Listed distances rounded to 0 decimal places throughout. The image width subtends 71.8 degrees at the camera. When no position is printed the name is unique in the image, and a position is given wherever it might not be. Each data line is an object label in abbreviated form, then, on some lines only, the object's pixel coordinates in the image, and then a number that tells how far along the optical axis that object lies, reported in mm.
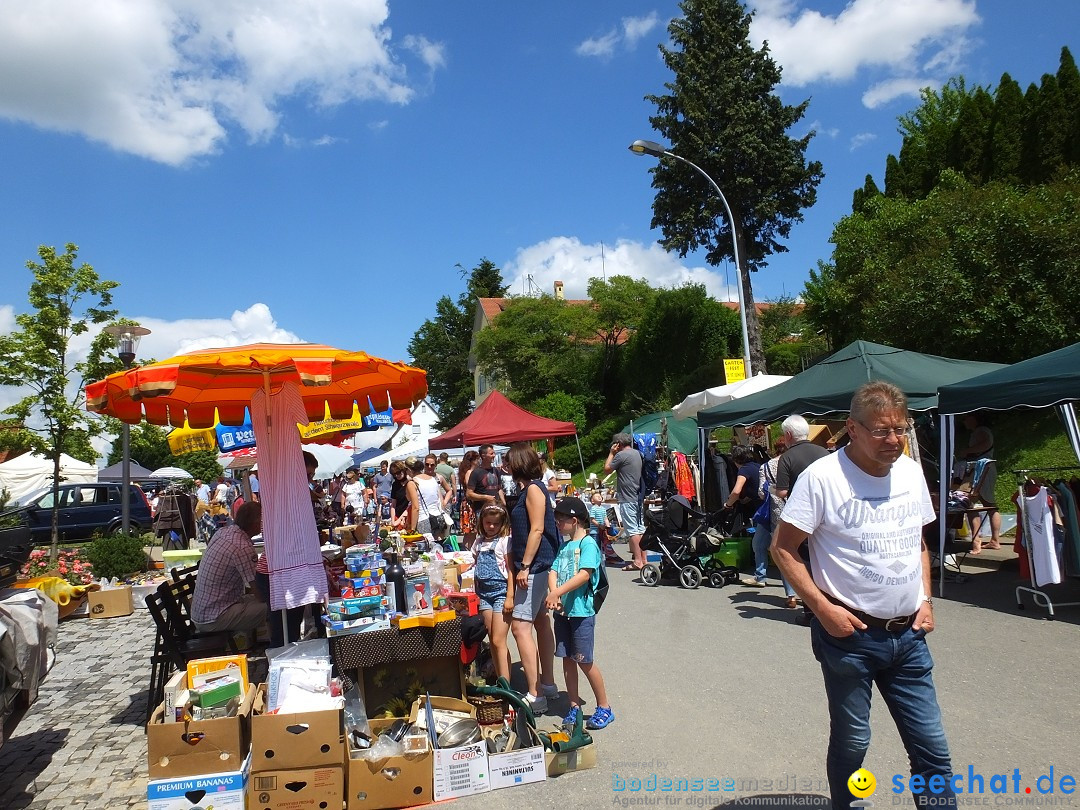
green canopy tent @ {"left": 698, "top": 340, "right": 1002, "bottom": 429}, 9703
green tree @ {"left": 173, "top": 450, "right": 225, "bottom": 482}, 54062
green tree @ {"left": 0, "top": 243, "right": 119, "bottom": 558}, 12555
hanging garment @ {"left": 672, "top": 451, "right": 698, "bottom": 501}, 14773
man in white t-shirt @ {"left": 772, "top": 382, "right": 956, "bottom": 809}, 2746
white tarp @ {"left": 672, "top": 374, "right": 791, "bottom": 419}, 14531
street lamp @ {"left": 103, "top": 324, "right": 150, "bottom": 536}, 11977
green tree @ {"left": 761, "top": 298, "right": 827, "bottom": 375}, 31000
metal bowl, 4164
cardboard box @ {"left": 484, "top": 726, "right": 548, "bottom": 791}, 3996
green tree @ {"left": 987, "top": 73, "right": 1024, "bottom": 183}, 22484
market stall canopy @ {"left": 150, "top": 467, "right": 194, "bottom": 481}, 42781
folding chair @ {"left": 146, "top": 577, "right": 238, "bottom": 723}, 5223
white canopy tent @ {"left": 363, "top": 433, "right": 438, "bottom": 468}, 24688
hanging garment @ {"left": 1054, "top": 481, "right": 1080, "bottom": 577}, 6785
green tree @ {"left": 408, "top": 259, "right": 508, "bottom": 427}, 63562
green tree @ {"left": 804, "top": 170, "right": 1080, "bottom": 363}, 15750
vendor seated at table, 5473
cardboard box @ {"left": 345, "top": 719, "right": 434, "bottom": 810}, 3784
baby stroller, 9414
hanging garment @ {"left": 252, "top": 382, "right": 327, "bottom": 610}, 5039
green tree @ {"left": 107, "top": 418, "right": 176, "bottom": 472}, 13456
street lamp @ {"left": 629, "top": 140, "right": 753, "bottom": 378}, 15703
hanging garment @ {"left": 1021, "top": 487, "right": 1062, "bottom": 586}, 6682
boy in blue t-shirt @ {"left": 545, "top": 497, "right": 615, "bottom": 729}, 4527
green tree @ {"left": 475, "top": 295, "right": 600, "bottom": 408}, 38062
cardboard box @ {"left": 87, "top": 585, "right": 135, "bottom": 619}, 9609
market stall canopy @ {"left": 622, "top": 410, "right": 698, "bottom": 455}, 21562
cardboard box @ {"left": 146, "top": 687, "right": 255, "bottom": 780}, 3707
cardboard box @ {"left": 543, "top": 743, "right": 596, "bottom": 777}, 4078
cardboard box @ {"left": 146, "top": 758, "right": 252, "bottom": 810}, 3617
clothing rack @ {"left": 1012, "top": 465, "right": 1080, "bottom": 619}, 6758
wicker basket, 4691
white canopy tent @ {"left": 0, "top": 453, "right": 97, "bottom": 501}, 32938
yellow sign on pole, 17667
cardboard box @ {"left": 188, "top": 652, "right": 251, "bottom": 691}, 4246
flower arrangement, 10405
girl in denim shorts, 5180
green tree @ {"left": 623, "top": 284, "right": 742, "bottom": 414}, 33375
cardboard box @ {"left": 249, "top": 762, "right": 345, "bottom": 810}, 3684
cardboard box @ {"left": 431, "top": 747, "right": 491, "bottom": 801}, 3914
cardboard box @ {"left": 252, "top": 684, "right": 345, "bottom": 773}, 3713
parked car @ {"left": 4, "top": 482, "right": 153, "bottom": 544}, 19062
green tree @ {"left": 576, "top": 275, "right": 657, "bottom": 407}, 37469
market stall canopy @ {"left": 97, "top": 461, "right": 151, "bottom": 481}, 40850
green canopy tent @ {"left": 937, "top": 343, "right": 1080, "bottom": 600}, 6926
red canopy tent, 16719
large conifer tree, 25641
